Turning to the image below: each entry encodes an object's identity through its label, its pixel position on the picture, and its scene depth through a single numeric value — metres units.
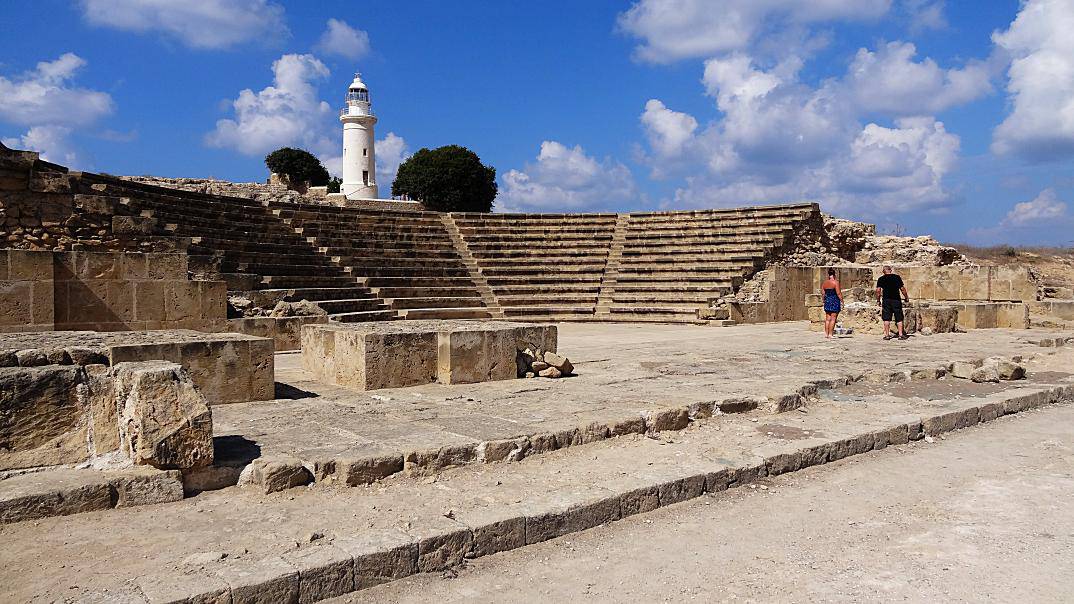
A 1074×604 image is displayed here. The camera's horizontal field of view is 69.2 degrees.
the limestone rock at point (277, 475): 4.11
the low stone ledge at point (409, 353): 7.03
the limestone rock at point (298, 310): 12.11
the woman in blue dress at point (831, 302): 13.13
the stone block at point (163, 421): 3.99
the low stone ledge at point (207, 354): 5.43
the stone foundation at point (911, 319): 13.95
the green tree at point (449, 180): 51.31
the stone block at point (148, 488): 3.80
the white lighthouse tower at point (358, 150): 50.88
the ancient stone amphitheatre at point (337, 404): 3.47
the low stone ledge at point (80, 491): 3.53
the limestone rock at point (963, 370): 8.64
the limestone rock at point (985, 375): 8.45
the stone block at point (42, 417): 3.99
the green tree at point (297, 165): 53.72
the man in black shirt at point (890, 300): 12.80
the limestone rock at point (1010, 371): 8.57
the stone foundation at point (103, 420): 3.99
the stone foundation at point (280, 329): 11.18
